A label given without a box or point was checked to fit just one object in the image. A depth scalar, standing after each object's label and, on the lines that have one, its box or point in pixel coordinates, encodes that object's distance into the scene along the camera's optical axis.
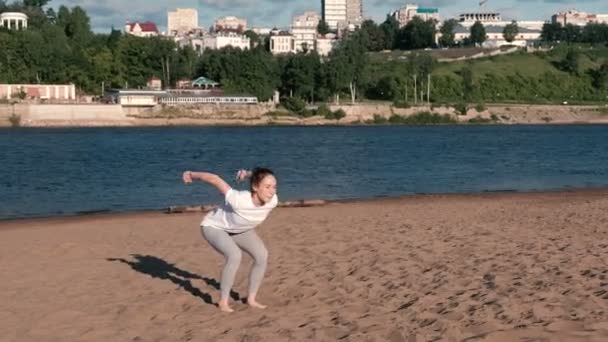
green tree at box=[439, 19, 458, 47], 187.75
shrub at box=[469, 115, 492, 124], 115.50
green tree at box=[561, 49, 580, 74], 142.12
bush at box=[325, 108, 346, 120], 108.38
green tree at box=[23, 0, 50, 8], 161.00
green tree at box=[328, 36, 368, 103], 117.62
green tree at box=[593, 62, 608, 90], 137.57
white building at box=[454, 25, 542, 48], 179.57
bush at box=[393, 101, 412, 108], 114.34
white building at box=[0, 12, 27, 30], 144.88
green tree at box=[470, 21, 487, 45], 185.88
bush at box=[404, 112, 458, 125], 113.81
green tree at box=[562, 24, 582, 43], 189.88
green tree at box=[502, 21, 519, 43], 194.62
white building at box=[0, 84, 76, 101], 108.75
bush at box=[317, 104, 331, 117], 108.62
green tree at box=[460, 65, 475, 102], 127.74
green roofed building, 119.06
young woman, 9.54
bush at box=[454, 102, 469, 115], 116.81
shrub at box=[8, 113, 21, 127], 102.00
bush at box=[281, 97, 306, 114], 108.62
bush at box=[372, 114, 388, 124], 111.54
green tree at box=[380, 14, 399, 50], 187.62
